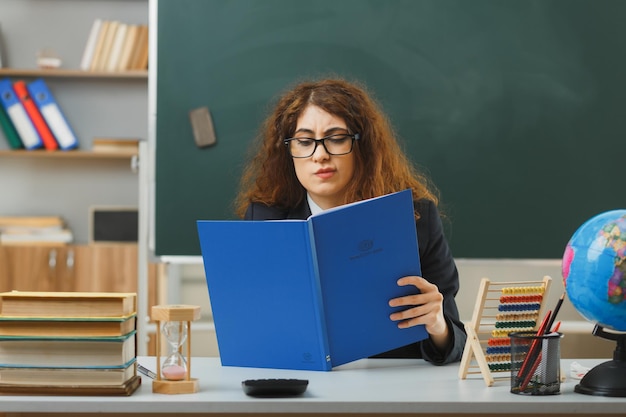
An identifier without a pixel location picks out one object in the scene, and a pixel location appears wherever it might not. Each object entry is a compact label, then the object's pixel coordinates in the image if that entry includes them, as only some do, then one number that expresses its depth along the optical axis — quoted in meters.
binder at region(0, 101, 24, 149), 4.56
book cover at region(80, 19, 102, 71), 4.56
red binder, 4.56
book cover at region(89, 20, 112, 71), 4.59
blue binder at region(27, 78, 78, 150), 4.59
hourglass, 1.47
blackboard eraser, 3.50
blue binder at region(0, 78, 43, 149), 4.55
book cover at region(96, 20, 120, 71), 4.59
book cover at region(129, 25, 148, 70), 4.60
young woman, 2.21
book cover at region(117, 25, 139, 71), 4.57
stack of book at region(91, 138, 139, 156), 4.60
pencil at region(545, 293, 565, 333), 1.56
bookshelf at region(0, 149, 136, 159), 4.54
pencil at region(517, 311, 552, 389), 1.50
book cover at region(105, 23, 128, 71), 4.60
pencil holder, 1.50
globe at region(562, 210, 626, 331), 1.47
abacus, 1.66
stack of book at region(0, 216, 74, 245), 4.36
